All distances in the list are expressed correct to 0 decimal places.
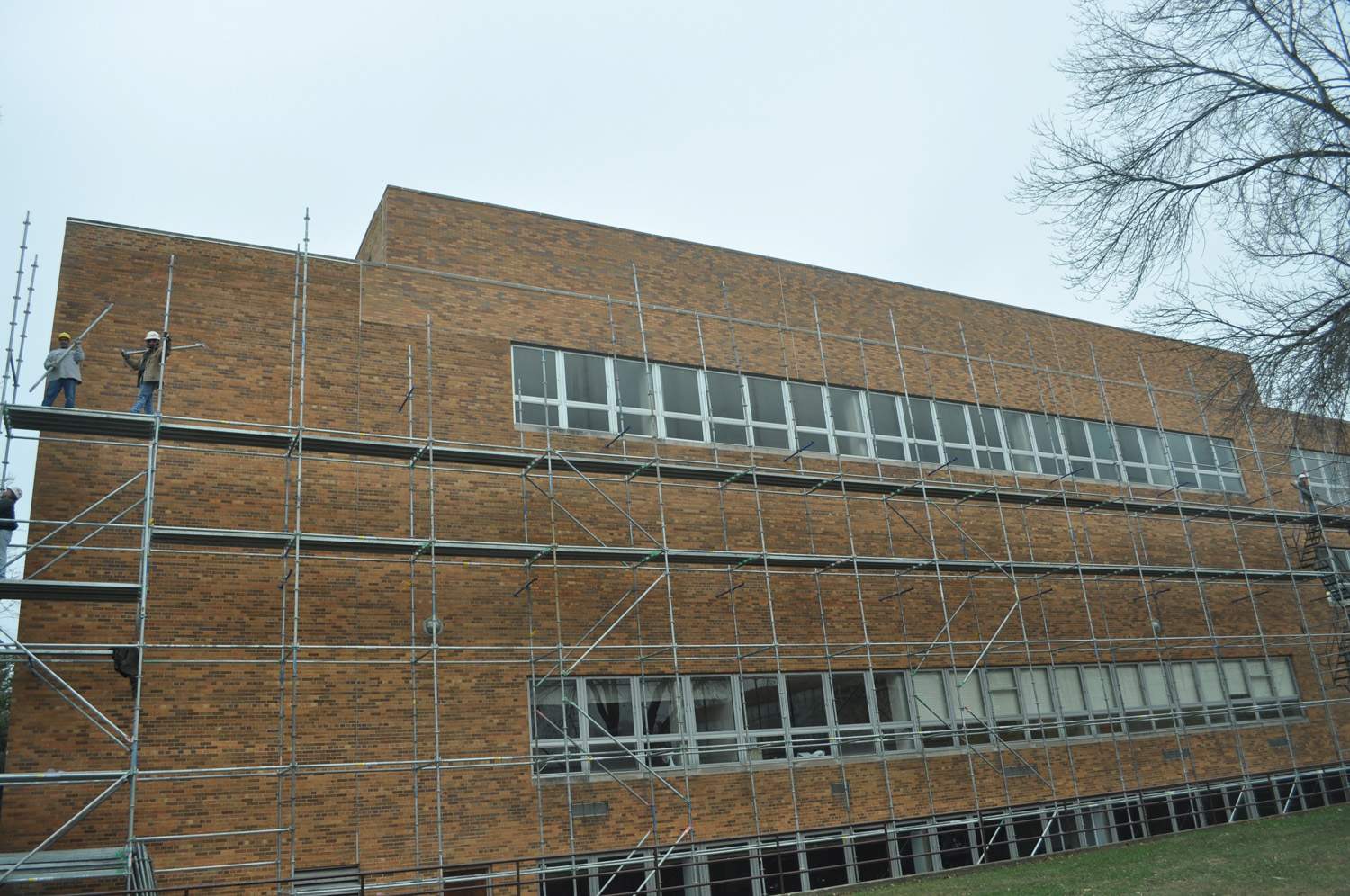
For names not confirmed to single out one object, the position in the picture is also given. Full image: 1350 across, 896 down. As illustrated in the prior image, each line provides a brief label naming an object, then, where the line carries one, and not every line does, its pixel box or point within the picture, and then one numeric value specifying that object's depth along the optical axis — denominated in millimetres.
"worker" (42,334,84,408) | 11828
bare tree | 12234
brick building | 12445
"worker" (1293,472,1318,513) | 22719
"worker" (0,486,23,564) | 11297
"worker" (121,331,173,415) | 12117
